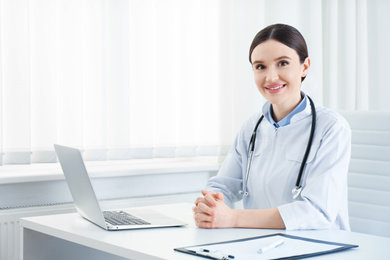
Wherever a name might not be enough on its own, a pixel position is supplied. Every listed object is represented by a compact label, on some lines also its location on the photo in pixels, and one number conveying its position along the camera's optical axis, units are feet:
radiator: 7.93
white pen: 5.68
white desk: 5.82
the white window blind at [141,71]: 8.17
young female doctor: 6.59
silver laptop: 6.44
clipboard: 5.60
